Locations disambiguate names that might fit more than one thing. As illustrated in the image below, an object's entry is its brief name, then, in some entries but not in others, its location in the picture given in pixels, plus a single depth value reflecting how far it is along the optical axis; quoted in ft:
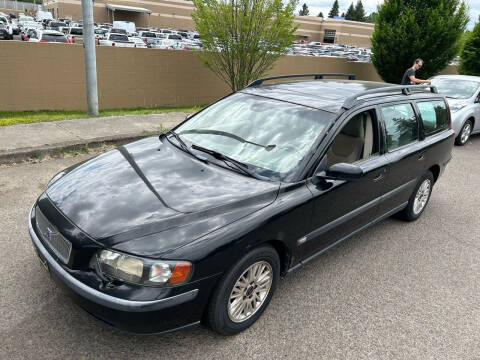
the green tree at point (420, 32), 44.19
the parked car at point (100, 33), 92.07
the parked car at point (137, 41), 86.77
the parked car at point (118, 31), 105.01
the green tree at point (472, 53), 50.57
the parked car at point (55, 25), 103.39
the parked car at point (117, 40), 82.89
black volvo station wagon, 7.68
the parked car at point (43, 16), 148.87
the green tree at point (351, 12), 351.17
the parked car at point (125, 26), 136.87
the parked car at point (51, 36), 68.88
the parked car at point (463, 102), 29.43
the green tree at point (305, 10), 412.77
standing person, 32.01
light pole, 27.37
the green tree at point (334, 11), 382.63
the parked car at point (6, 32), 77.61
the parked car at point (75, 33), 81.82
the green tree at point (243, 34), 35.58
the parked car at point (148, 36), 97.93
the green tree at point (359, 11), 348.79
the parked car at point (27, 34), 80.74
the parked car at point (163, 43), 92.18
